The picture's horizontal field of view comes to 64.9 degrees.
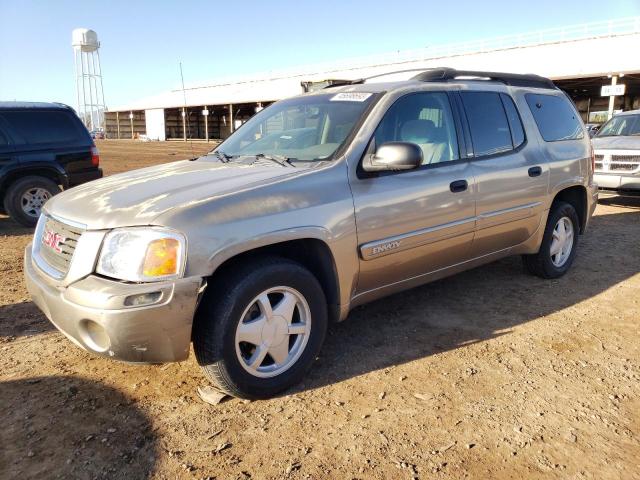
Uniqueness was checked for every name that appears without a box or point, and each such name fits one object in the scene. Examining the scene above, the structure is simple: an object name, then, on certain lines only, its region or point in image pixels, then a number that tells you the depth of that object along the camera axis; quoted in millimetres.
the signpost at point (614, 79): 28256
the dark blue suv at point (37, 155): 7734
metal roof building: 31969
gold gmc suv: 2539
